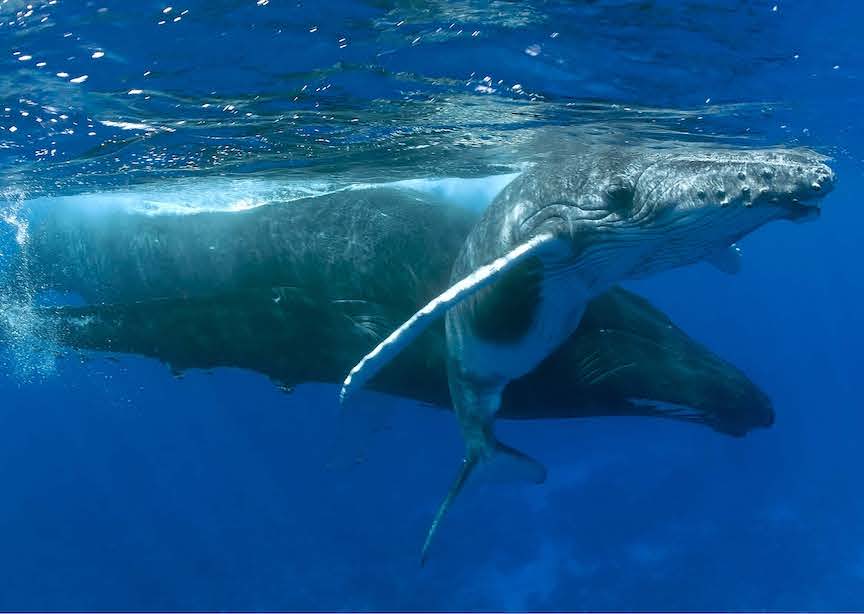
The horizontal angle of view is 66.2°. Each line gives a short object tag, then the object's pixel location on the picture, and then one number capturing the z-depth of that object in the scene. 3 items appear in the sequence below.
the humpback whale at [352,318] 9.24
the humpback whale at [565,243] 6.28
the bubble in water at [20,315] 14.22
